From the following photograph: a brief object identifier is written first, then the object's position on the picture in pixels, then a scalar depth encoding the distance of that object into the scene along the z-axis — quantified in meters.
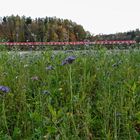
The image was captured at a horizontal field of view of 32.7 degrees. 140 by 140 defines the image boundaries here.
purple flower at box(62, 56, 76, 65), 1.54
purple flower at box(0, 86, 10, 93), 1.52
